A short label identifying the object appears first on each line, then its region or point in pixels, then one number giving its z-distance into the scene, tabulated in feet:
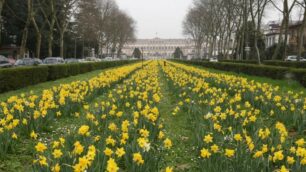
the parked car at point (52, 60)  147.25
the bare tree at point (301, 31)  119.53
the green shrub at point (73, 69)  94.68
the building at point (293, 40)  261.34
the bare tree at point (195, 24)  251.80
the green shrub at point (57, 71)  78.69
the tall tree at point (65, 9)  145.26
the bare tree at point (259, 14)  128.42
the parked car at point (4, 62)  113.78
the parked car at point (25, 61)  123.45
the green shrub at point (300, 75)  59.27
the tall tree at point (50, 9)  135.01
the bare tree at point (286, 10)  127.65
